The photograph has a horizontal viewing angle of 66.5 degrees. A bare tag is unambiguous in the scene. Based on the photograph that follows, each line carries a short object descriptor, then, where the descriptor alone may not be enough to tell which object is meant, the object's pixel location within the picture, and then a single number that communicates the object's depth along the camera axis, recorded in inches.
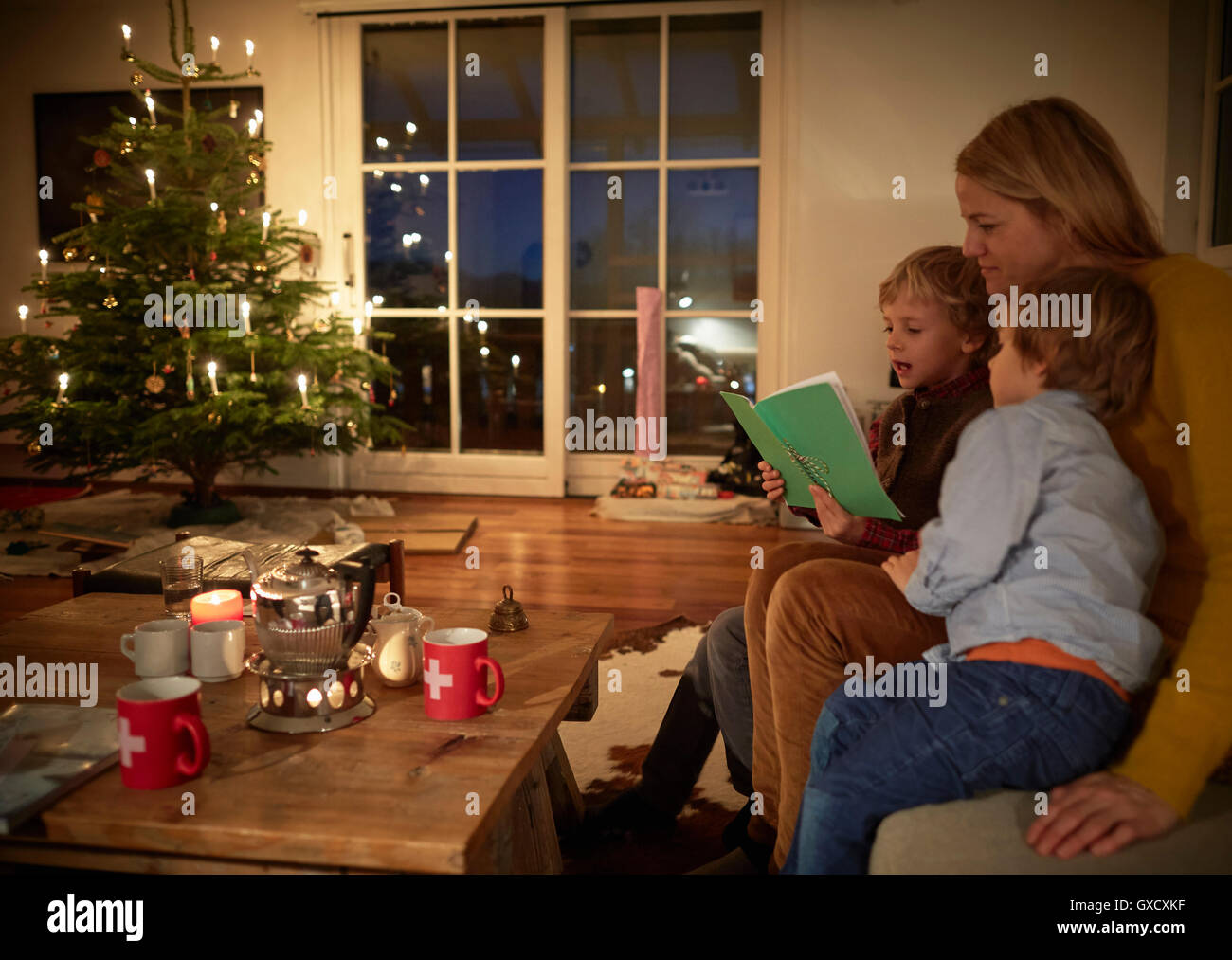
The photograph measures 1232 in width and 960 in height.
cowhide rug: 52.2
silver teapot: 38.4
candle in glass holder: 48.9
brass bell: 51.6
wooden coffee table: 30.2
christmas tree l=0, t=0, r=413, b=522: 127.5
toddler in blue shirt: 34.1
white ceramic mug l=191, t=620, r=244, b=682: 44.0
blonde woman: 32.3
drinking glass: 55.7
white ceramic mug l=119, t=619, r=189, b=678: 43.8
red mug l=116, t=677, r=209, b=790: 33.3
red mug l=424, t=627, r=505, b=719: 39.2
